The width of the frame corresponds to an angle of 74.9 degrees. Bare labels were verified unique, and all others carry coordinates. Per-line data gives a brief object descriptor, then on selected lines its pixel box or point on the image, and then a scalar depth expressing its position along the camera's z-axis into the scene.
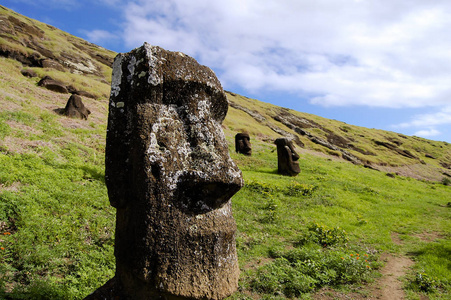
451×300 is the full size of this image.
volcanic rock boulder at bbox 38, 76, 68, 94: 28.70
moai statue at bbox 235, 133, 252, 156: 25.70
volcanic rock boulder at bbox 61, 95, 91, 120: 20.65
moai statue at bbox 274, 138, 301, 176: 20.53
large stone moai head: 3.04
